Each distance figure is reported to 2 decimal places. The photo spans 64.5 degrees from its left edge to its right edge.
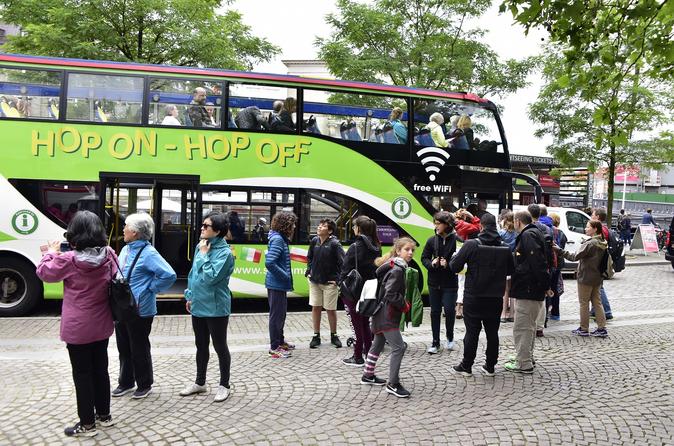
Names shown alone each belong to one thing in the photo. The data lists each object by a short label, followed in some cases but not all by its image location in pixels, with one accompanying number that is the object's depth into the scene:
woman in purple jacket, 3.90
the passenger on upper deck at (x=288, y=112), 9.06
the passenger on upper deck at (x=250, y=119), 8.91
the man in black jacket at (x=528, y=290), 5.84
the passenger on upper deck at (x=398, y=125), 9.53
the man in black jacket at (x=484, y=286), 5.53
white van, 14.56
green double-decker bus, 8.34
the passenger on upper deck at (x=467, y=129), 9.91
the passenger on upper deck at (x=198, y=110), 8.75
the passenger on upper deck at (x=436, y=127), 9.77
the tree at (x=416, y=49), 15.47
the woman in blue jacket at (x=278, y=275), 6.06
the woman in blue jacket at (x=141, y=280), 4.57
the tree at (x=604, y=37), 4.88
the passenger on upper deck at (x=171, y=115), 8.66
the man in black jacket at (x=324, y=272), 6.46
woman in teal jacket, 4.70
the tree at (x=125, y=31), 12.55
